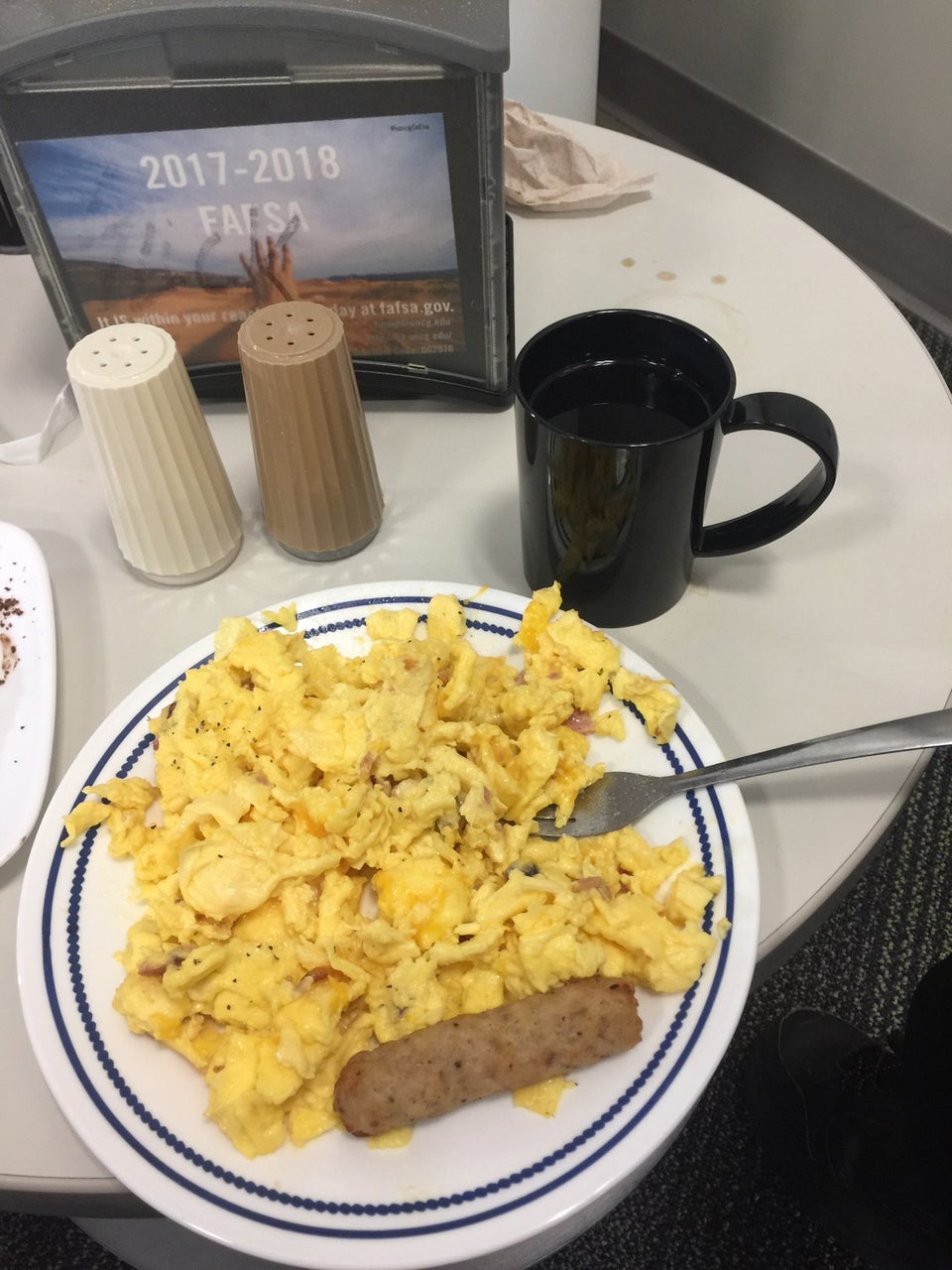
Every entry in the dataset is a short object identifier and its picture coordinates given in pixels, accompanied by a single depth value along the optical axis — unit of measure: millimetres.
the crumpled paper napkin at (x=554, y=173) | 1233
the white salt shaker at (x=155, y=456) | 765
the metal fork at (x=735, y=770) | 667
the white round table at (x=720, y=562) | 734
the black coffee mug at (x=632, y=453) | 716
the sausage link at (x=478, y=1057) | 568
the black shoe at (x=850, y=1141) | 1022
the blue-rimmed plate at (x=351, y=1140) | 529
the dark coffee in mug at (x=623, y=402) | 779
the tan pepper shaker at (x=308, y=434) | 757
